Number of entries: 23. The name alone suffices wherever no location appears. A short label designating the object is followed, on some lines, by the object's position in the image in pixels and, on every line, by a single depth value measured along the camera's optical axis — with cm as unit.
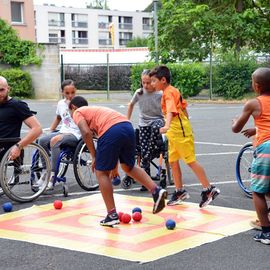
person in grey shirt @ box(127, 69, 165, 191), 864
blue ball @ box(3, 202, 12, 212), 720
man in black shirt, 783
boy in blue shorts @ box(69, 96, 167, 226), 635
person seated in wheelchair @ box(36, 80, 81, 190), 827
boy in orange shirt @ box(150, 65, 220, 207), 721
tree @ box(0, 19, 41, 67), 3206
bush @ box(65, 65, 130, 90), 3900
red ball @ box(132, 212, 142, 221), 656
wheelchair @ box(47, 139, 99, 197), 823
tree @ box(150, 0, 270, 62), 3100
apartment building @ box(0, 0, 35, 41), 4397
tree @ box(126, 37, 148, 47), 8601
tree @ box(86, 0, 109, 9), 12094
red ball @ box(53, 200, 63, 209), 724
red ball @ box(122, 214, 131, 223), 650
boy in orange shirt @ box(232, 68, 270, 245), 571
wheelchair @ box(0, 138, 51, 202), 759
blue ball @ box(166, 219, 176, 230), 619
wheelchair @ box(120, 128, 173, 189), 849
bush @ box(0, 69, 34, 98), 3077
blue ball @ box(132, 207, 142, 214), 677
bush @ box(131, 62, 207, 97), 2881
